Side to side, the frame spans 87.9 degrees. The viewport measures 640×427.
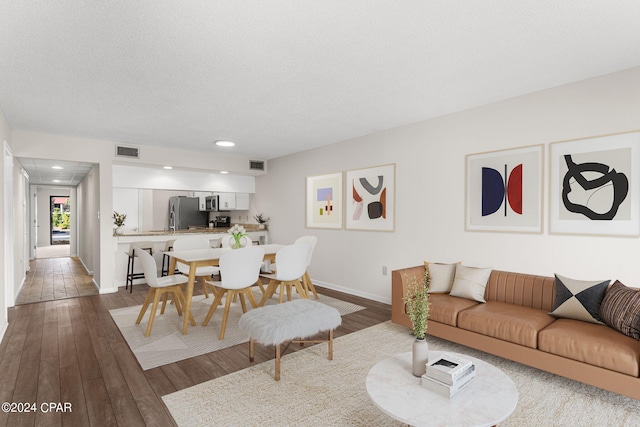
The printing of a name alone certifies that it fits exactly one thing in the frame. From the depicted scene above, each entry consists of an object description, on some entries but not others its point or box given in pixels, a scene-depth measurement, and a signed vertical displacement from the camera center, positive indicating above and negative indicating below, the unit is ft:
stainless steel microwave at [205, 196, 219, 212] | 25.94 +0.66
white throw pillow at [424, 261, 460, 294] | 11.41 -2.30
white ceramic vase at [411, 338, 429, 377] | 6.26 -2.75
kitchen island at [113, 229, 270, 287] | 18.54 -1.94
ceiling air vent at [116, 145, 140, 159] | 17.44 +3.25
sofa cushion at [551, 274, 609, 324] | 8.39 -2.28
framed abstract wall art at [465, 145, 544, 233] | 10.62 +0.72
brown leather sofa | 7.09 -3.03
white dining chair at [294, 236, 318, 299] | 15.81 -3.14
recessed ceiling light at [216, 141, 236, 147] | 17.31 +3.63
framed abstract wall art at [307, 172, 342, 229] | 17.85 +0.61
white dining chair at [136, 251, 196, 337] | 11.29 -2.55
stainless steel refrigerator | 26.48 -0.07
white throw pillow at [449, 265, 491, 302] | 10.50 -2.32
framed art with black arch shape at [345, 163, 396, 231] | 15.14 +0.65
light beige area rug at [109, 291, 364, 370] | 9.86 -4.20
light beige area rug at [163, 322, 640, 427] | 6.73 -4.23
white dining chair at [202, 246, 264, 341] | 11.14 -2.05
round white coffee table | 5.02 -3.13
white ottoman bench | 8.19 -2.88
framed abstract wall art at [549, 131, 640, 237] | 8.93 +0.73
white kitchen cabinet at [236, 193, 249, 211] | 24.70 +0.81
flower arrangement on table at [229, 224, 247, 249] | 14.19 -0.96
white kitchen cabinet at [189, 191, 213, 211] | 27.55 +1.16
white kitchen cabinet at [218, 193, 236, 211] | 24.68 +0.82
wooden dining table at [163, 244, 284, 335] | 11.68 -1.78
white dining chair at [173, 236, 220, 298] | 14.80 -1.65
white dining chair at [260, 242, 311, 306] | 12.94 -2.19
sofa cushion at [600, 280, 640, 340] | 7.40 -2.28
